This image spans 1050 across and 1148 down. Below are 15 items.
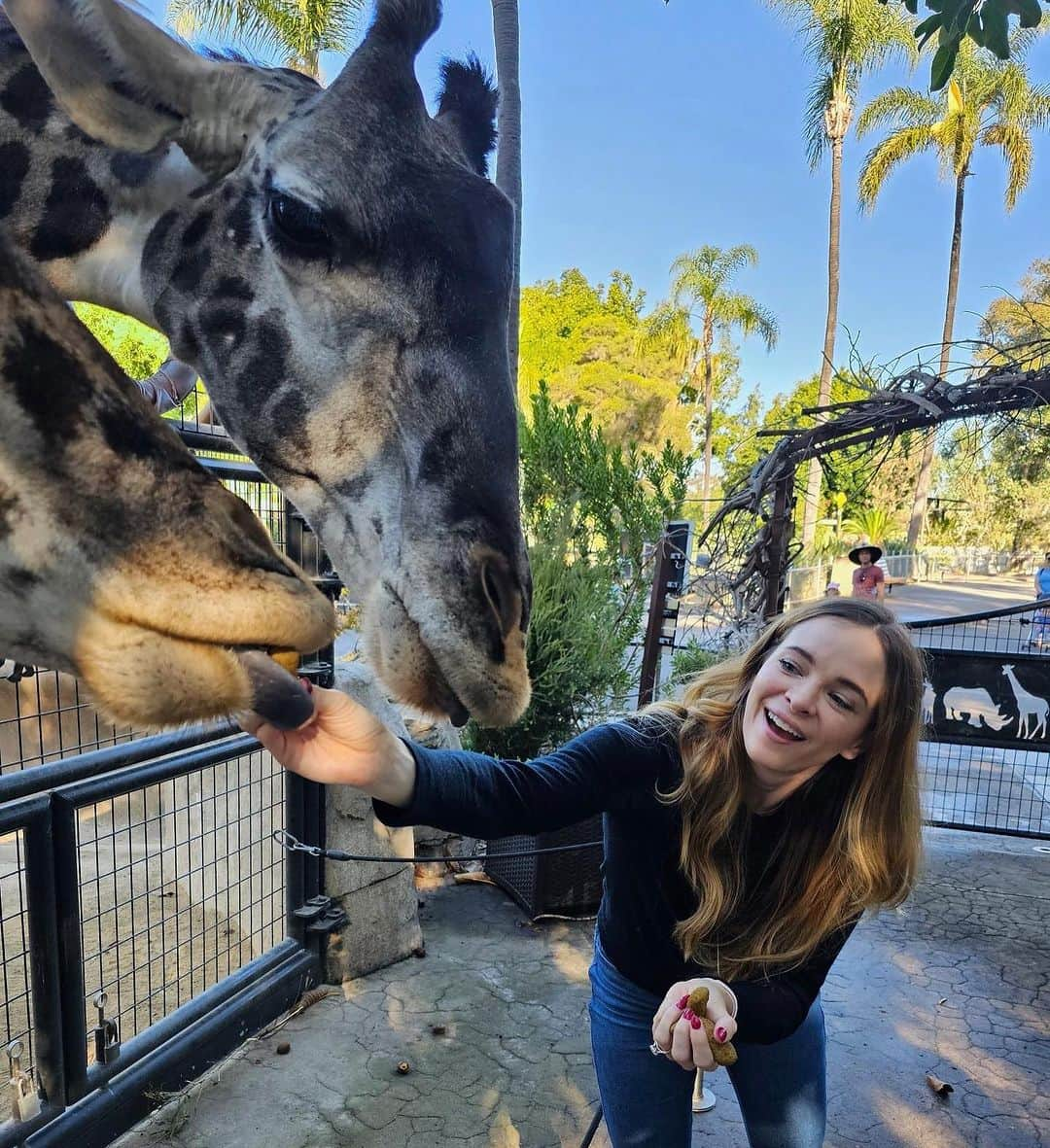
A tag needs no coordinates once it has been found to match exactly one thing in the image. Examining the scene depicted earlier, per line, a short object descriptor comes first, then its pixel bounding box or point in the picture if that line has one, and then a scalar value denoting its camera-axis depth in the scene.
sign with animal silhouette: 5.40
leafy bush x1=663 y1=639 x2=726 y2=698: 5.64
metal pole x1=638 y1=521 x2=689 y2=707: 5.39
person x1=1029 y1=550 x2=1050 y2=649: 12.44
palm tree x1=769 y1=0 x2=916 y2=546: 20.17
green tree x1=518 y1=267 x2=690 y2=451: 29.70
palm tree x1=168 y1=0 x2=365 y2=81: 14.19
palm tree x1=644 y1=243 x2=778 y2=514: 30.66
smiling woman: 1.92
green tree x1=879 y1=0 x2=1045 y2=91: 2.38
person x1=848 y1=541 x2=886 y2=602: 6.85
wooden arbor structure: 5.03
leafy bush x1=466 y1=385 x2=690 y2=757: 4.95
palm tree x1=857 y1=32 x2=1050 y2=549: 21.69
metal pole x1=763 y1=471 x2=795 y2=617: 5.78
